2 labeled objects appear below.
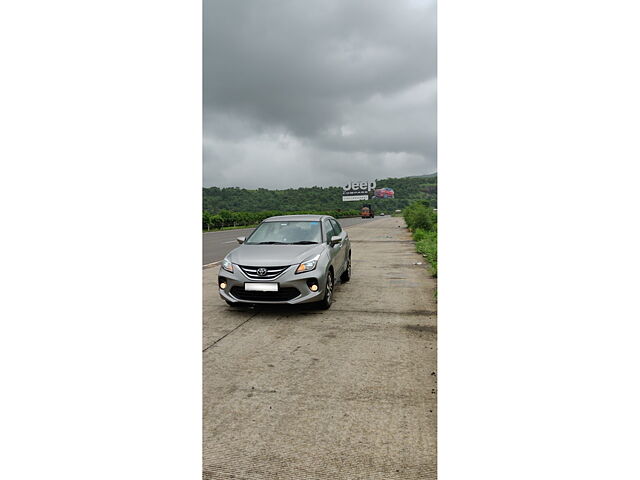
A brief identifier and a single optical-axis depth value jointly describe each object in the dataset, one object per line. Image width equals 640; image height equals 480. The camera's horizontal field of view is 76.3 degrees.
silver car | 5.12
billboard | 94.56
